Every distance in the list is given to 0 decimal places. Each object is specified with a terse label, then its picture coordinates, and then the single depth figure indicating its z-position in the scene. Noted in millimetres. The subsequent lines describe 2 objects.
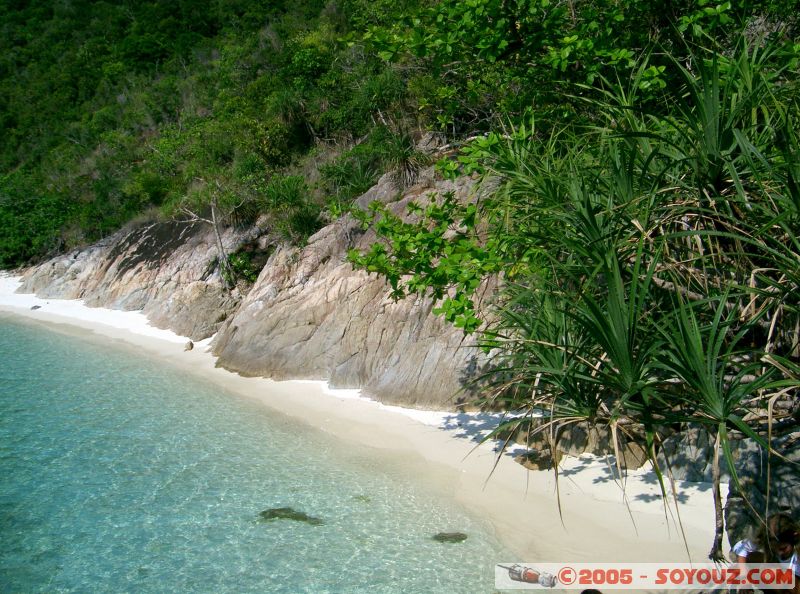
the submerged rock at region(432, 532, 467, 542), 6191
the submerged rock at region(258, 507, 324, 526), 6637
